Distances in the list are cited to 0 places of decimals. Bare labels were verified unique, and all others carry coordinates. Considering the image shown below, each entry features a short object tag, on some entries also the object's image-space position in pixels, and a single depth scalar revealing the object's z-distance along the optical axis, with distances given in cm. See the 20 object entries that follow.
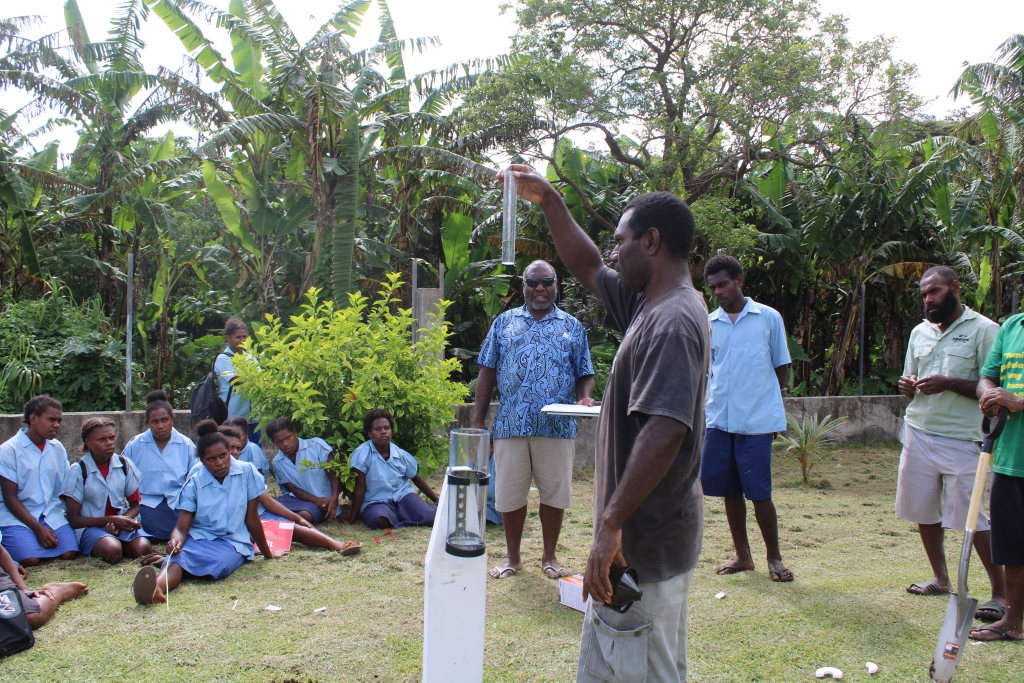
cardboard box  437
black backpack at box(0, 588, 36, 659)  374
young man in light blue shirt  509
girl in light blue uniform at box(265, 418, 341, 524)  659
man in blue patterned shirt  513
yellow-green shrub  704
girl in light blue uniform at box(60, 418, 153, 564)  551
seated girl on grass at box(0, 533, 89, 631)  404
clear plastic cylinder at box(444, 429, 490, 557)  291
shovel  347
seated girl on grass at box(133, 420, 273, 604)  501
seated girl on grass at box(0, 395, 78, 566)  526
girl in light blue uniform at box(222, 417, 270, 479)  657
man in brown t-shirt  222
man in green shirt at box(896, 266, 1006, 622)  455
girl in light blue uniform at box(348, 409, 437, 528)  653
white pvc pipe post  287
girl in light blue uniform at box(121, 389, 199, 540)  594
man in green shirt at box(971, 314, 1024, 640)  392
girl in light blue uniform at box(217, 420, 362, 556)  566
